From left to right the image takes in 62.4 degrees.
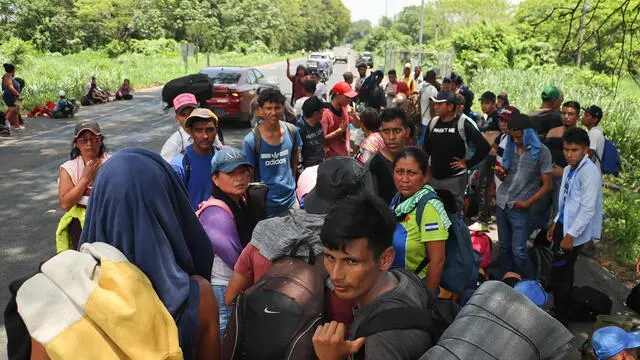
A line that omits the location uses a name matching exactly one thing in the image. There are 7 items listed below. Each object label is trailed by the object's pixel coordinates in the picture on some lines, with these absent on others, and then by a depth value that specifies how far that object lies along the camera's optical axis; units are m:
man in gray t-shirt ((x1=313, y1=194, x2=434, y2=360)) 1.67
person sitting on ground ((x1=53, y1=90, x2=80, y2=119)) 15.66
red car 13.87
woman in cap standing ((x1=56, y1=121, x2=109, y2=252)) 3.67
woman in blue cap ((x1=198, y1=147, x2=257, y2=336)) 2.71
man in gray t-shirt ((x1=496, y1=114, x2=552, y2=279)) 4.77
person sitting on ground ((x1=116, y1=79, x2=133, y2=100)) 20.86
